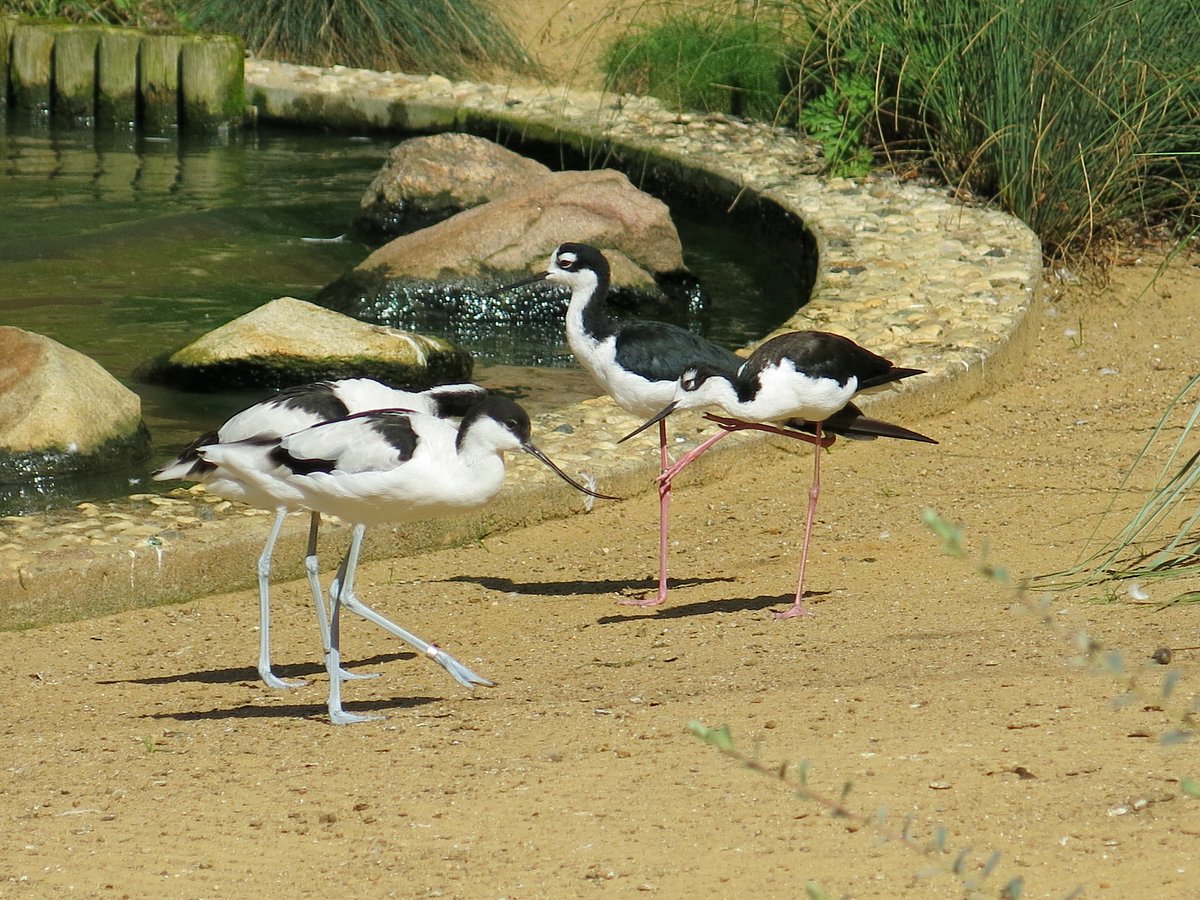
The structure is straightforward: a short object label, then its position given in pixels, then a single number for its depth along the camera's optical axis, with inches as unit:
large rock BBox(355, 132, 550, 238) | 874.8
